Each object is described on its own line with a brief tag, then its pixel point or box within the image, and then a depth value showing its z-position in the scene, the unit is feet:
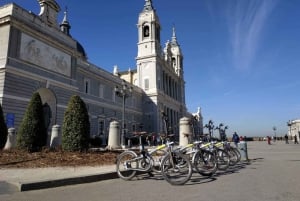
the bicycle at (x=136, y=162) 23.41
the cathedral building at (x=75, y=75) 63.26
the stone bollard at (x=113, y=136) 56.03
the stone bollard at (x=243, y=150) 41.27
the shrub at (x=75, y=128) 38.63
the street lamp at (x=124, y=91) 73.22
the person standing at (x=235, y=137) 63.59
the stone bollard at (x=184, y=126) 43.10
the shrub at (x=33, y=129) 39.47
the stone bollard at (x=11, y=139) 50.32
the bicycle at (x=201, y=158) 24.64
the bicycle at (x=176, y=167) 20.53
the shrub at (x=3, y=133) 45.65
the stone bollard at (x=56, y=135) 53.57
